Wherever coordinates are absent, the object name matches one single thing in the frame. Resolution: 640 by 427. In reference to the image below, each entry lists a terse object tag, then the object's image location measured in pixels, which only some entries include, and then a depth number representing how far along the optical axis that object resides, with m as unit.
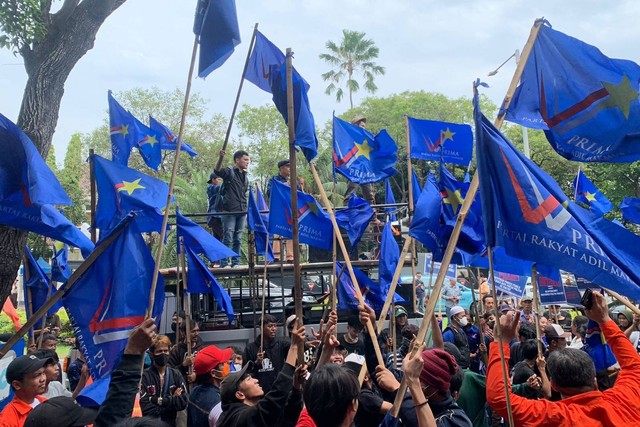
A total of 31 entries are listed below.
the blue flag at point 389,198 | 12.61
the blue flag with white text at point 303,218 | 9.03
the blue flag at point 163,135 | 11.14
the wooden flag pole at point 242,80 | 7.21
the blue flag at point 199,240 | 8.73
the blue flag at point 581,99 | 4.77
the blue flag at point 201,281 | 8.98
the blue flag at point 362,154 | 9.87
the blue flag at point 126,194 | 7.39
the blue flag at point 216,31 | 5.75
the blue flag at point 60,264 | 9.73
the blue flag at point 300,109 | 5.93
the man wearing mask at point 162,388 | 5.84
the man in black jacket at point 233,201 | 11.85
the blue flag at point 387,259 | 8.61
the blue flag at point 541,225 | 3.67
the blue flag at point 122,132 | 9.85
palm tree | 54.66
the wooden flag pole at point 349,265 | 4.42
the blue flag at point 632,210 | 8.09
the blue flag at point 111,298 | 4.19
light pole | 25.13
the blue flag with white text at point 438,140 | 10.04
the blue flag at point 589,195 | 12.52
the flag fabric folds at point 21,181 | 5.16
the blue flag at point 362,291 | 8.91
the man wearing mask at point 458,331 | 8.67
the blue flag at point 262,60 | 7.73
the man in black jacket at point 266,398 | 3.63
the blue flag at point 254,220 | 10.31
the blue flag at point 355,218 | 9.90
